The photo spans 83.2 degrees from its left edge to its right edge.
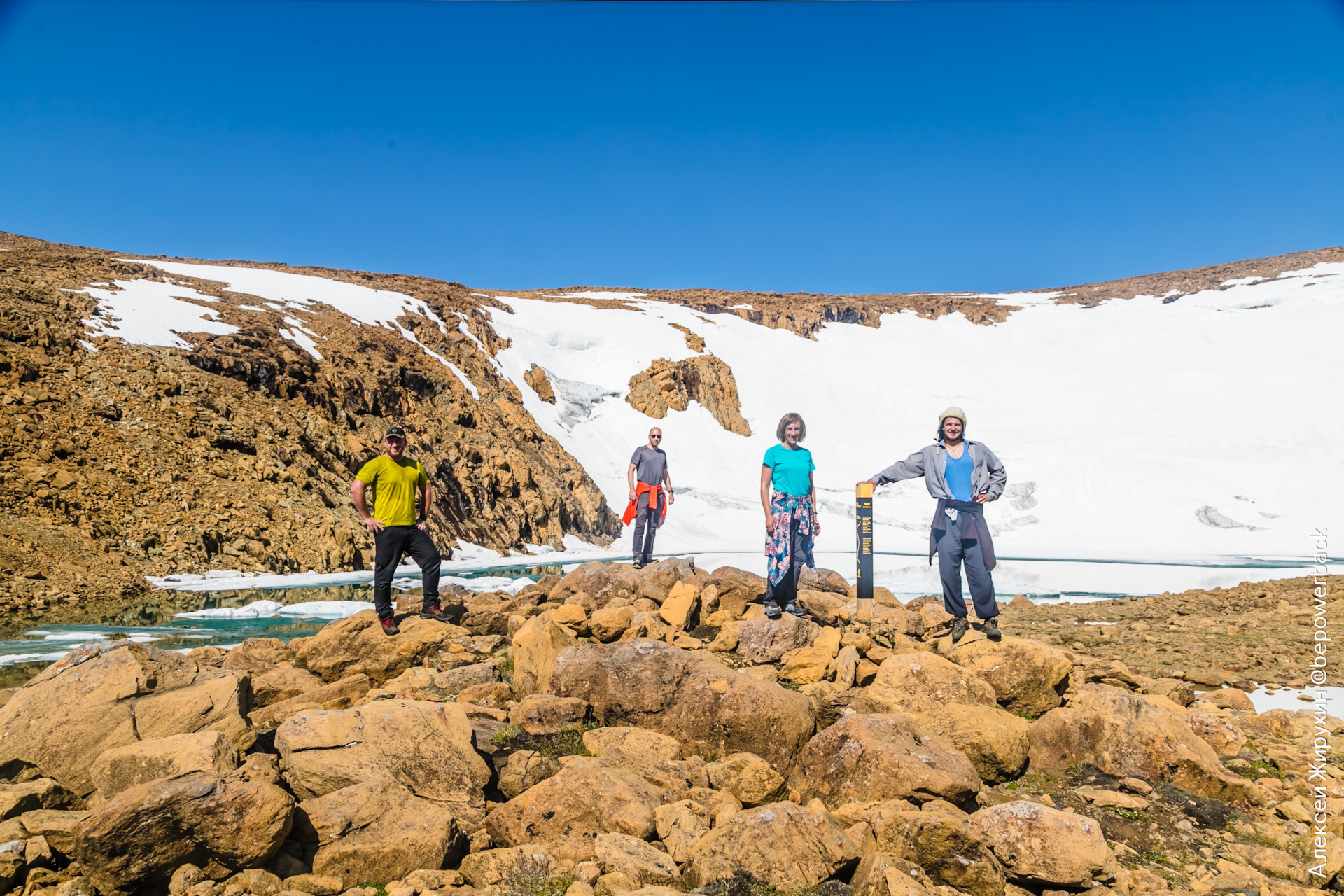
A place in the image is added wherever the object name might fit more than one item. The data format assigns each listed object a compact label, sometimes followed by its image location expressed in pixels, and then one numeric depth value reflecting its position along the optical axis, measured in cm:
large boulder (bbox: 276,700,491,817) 378
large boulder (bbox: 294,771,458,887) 323
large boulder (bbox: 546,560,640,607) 809
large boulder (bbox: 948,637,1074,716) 548
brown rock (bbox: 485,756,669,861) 361
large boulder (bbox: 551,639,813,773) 459
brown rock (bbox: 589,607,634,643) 633
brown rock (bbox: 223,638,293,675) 652
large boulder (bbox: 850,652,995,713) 521
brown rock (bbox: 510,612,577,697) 550
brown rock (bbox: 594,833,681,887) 326
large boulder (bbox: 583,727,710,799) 416
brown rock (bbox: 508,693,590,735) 482
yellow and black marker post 748
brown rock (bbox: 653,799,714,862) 353
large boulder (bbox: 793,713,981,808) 399
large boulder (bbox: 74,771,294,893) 297
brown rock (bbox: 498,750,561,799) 411
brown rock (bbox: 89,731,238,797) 351
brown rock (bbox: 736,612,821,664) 622
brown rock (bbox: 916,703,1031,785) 451
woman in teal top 680
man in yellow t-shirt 687
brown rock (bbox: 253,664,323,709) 562
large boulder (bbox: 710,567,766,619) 755
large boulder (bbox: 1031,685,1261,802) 434
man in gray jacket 617
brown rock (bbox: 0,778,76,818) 323
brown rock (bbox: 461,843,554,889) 323
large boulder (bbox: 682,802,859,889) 329
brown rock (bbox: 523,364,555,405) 3500
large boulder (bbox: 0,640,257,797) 387
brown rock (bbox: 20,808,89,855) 305
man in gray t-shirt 1028
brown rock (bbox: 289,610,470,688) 641
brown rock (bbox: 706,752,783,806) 409
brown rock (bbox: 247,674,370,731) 514
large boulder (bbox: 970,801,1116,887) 329
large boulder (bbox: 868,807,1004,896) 327
